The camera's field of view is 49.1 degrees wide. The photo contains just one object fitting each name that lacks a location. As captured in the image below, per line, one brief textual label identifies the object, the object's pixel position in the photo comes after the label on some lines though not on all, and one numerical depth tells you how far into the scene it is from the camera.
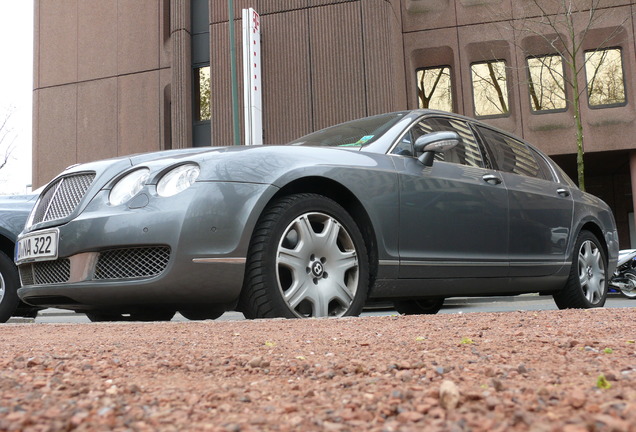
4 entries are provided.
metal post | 12.88
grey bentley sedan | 3.56
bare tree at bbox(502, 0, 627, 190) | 17.44
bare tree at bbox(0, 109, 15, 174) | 27.80
